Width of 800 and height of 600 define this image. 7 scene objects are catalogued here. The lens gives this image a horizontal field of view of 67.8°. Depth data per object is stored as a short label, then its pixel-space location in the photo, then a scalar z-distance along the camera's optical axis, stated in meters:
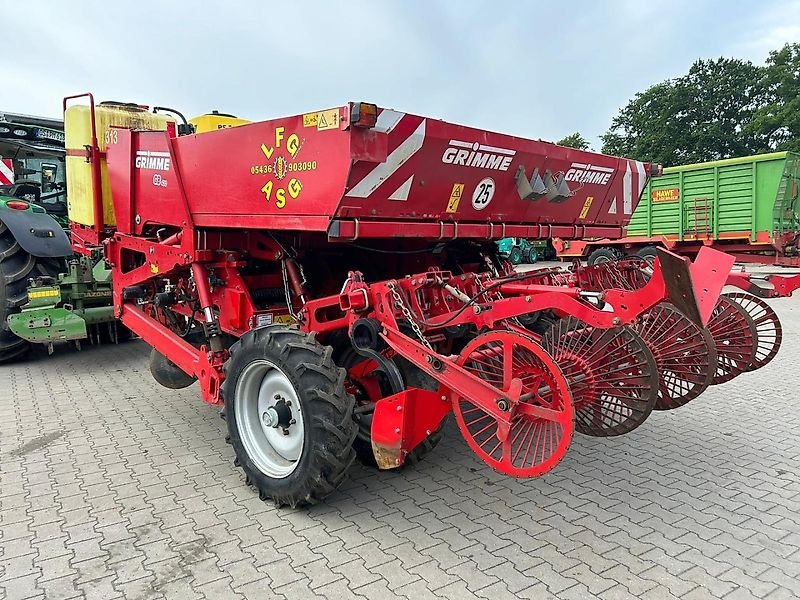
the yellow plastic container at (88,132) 4.81
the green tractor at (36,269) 6.11
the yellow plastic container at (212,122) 4.73
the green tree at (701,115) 38.00
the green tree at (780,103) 35.00
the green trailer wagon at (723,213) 13.13
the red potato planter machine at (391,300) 2.80
